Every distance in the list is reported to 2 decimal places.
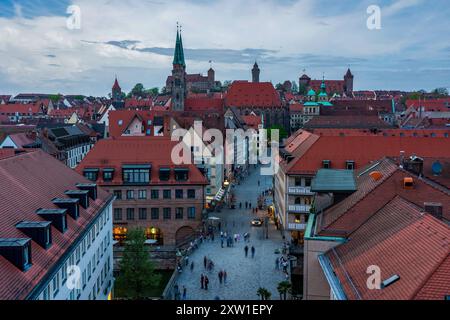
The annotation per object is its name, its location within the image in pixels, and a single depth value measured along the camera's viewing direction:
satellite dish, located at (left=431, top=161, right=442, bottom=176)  31.30
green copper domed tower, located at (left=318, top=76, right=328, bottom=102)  165.75
